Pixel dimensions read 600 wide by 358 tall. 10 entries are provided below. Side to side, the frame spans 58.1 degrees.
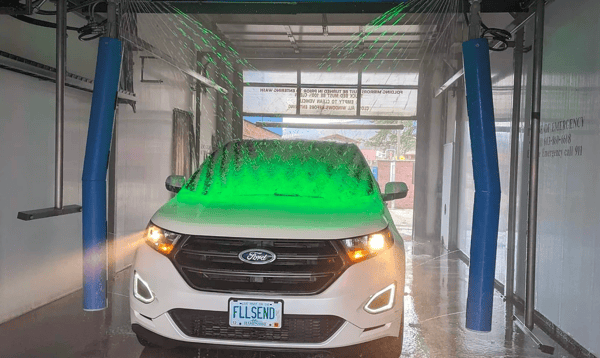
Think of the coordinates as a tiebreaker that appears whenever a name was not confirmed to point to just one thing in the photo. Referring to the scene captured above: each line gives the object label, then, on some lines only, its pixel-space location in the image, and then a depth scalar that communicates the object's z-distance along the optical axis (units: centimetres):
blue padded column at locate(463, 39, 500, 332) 399
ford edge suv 284
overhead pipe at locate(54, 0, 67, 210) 418
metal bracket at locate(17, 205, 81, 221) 388
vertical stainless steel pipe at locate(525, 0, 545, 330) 425
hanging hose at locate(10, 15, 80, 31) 431
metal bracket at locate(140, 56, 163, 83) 688
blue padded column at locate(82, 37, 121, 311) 418
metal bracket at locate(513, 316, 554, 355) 385
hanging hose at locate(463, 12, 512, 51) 449
